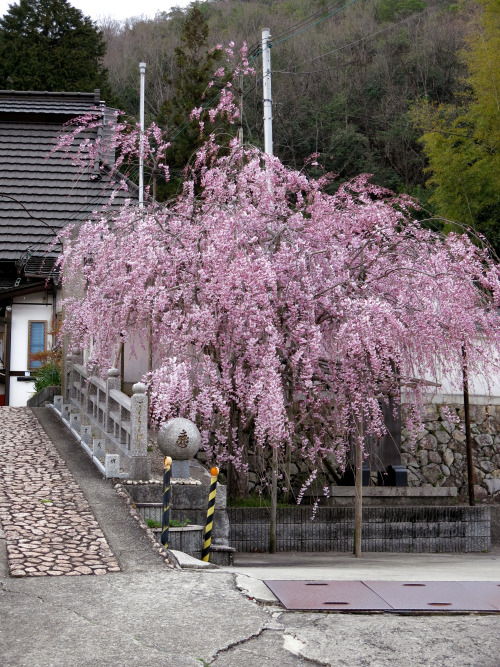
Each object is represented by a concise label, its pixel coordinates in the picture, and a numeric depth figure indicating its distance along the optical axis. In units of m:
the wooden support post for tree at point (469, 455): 12.98
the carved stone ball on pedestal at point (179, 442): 9.58
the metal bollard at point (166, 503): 8.14
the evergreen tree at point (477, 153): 24.34
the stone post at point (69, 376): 13.47
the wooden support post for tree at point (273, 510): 10.18
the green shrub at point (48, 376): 15.23
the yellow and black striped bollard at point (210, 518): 8.18
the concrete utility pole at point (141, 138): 12.63
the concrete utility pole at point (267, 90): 13.98
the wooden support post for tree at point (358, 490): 10.17
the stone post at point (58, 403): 13.72
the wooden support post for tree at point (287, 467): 10.83
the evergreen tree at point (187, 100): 24.31
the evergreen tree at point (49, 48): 30.44
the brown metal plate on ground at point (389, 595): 5.88
